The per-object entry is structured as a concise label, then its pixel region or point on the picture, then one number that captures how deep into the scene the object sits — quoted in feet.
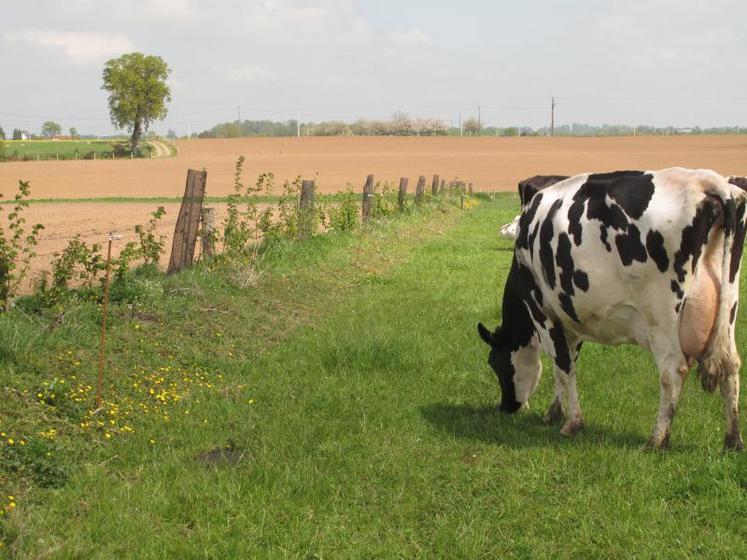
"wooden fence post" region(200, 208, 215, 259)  36.41
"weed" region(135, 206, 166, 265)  32.46
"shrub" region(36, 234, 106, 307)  26.37
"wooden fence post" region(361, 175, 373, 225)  60.64
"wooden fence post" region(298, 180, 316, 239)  47.50
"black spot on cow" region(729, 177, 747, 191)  19.06
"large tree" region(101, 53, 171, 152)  324.60
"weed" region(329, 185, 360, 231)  54.95
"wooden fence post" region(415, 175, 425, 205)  88.33
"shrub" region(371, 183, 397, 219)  67.40
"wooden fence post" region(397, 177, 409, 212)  76.95
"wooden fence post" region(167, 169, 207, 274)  34.60
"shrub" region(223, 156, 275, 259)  37.63
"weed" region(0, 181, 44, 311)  24.43
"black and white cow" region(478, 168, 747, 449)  17.31
